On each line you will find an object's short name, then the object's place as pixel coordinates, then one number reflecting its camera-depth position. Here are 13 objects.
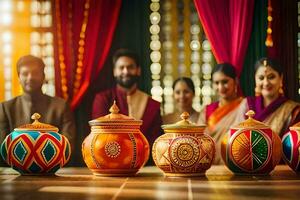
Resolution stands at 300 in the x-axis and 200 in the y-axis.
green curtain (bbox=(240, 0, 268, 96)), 6.92
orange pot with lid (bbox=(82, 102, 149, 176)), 4.58
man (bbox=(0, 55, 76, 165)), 6.91
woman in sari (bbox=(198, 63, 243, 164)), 6.76
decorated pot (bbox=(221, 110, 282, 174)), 4.61
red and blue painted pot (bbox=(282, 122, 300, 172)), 4.71
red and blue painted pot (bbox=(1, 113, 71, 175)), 4.70
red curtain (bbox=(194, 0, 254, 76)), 6.89
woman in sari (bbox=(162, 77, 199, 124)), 6.90
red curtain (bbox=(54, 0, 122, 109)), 6.99
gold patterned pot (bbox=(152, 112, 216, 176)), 4.54
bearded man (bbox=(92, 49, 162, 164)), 6.91
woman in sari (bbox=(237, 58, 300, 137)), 6.36
